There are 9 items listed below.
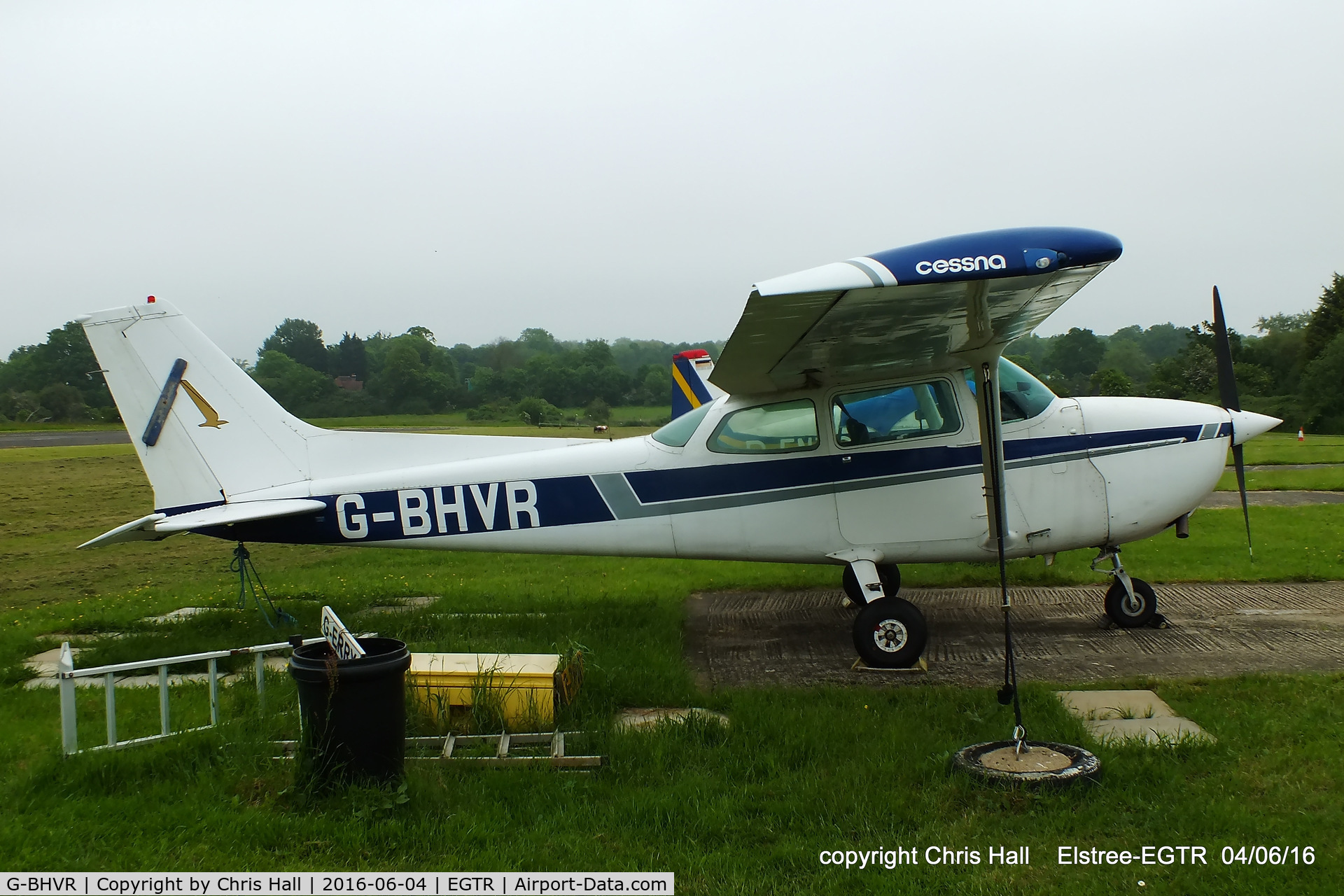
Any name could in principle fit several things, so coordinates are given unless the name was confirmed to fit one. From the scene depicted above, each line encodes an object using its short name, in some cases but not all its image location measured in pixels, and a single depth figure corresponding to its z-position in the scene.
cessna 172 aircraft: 6.96
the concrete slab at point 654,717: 5.12
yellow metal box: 5.10
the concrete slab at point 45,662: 6.65
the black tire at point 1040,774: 3.99
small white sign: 4.23
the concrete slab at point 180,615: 8.55
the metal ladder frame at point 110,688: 4.36
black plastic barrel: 4.05
